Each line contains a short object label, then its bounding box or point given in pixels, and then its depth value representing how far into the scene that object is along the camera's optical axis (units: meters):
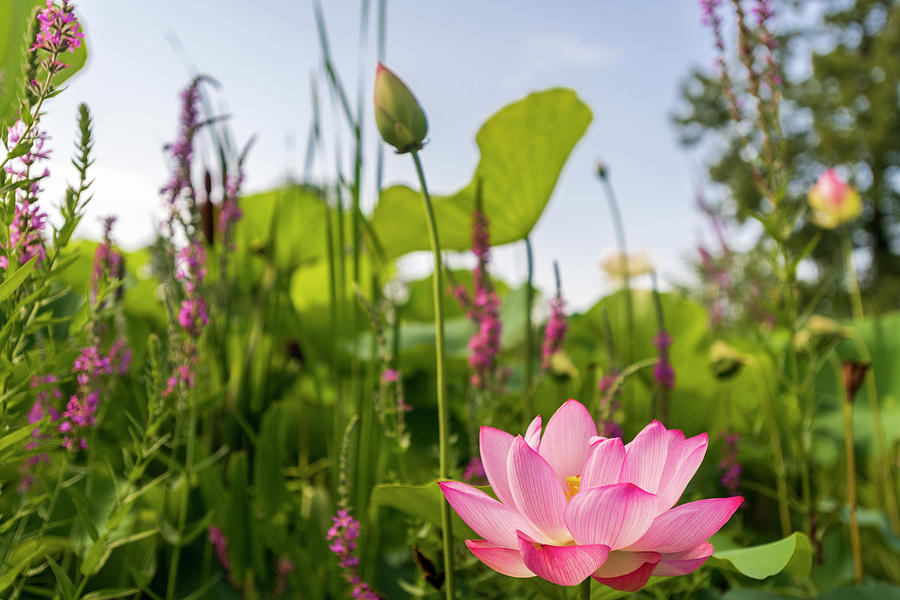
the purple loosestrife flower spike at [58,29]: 0.35
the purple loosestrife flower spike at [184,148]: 0.60
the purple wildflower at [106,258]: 0.56
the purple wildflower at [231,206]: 0.76
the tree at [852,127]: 12.59
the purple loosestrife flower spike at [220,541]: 0.72
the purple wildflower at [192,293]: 0.57
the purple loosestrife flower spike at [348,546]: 0.47
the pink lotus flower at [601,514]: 0.31
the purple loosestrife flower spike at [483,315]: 0.65
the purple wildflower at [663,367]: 0.73
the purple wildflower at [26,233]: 0.40
